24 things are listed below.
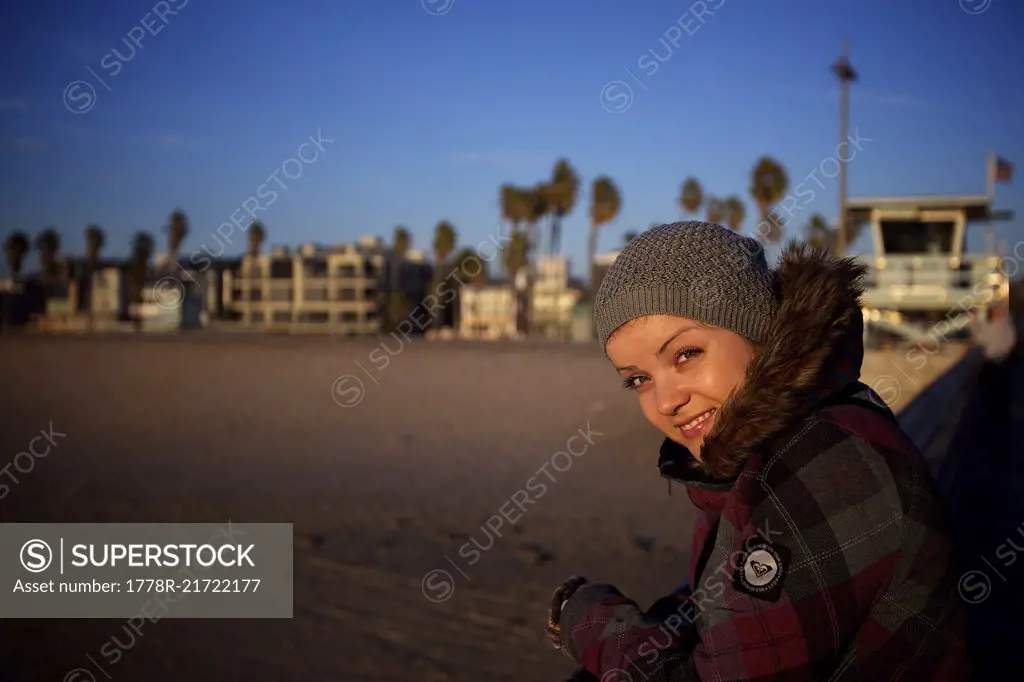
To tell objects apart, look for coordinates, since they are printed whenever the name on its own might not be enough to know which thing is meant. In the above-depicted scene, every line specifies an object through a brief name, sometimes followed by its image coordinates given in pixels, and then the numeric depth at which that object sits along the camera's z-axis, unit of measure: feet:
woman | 4.62
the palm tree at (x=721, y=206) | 225.07
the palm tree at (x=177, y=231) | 338.95
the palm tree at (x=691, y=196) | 265.75
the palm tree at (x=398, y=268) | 298.23
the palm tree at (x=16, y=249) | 385.29
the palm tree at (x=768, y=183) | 242.17
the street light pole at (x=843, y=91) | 78.48
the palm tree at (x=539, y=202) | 287.89
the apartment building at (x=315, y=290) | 342.44
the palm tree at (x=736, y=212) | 264.72
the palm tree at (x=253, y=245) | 366.02
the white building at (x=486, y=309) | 314.76
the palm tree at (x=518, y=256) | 298.15
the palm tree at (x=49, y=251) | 393.70
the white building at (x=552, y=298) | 258.33
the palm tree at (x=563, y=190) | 285.84
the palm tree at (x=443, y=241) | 361.30
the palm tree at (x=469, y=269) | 306.76
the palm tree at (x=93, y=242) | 340.80
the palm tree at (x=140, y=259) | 369.50
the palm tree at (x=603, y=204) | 276.62
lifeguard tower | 69.51
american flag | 70.64
